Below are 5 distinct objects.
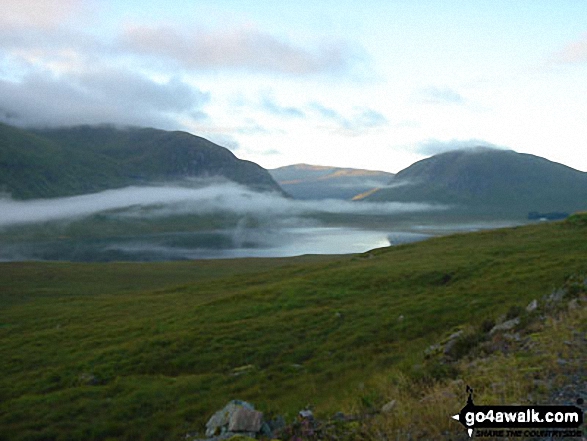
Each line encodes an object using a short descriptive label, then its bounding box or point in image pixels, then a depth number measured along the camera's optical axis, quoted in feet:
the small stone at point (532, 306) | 55.95
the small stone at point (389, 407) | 33.50
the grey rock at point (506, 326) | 50.58
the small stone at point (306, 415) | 37.32
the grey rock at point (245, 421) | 38.10
